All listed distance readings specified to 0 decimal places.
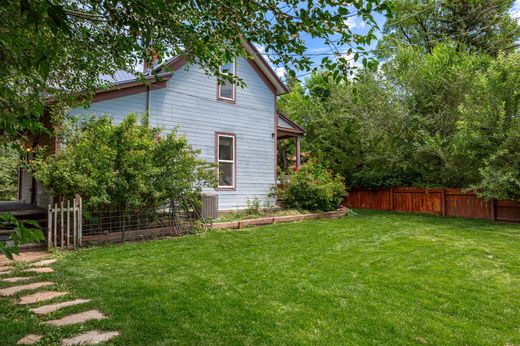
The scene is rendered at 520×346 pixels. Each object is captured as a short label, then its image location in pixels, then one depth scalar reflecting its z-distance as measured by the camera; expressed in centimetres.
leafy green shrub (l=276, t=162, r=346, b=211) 1175
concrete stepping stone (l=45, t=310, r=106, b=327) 320
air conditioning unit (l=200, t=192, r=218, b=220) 925
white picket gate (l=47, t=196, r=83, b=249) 651
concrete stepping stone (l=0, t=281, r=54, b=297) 407
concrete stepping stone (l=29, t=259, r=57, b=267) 540
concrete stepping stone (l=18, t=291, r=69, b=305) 379
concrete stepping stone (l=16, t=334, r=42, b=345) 280
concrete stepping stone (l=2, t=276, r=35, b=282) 461
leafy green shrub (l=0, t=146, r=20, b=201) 1648
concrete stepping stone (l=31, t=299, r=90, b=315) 348
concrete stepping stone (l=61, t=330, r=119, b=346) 281
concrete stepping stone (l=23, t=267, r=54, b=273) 504
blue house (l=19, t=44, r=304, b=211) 982
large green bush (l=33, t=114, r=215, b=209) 670
